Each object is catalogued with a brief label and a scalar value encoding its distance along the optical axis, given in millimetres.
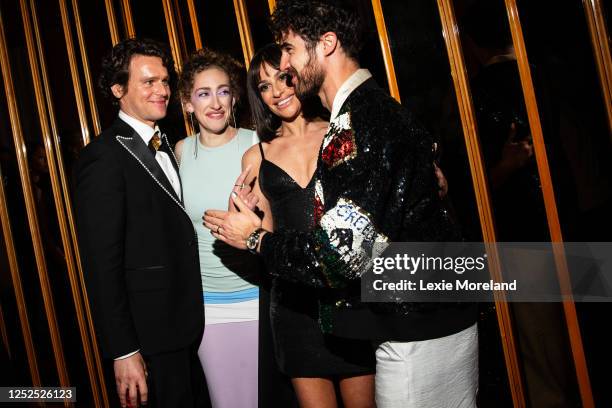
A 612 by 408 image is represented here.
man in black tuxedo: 1638
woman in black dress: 1648
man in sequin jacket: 1127
